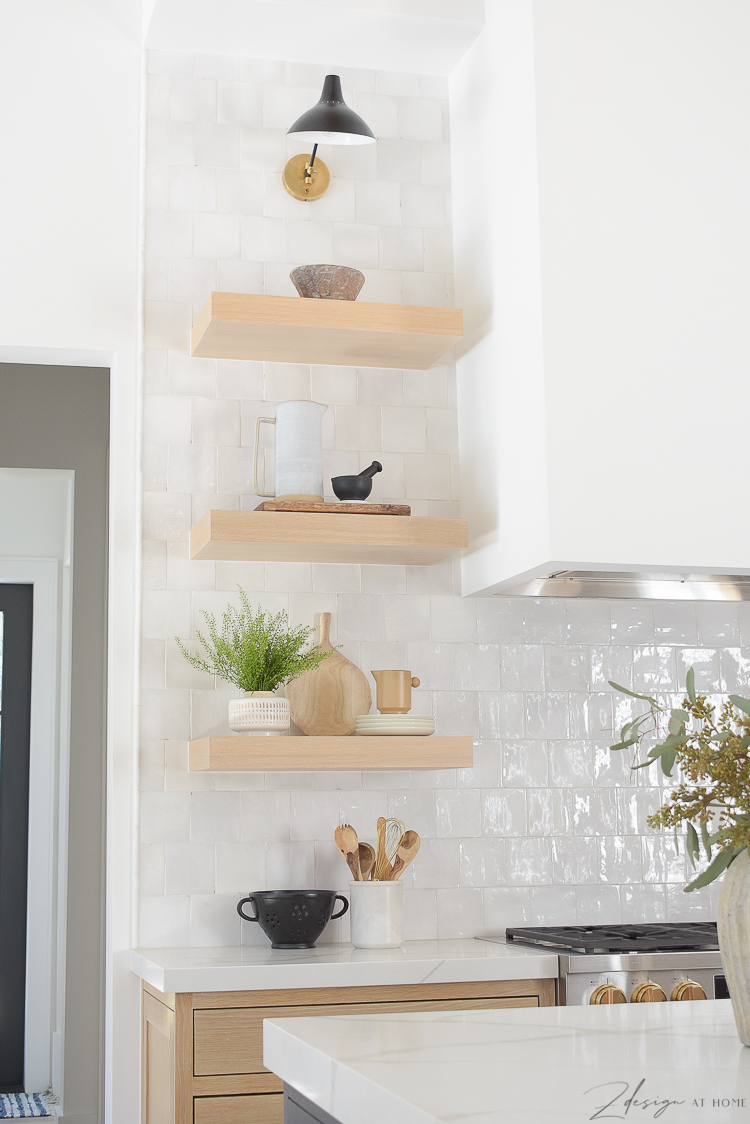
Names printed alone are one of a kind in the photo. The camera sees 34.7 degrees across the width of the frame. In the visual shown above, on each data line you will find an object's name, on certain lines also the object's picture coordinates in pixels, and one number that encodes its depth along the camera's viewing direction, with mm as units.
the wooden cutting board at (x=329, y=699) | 3057
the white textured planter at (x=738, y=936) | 1290
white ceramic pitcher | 3098
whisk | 2924
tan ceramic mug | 3039
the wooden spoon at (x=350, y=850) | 2908
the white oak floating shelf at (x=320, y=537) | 2932
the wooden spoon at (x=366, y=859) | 2924
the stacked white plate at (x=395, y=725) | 2992
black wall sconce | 3006
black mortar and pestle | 3115
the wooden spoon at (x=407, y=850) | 2951
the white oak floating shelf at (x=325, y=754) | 2824
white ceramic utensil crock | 2852
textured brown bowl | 3146
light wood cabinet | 2461
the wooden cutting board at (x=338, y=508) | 3025
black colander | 2803
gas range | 2621
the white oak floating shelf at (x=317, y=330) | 3033
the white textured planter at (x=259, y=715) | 2910
